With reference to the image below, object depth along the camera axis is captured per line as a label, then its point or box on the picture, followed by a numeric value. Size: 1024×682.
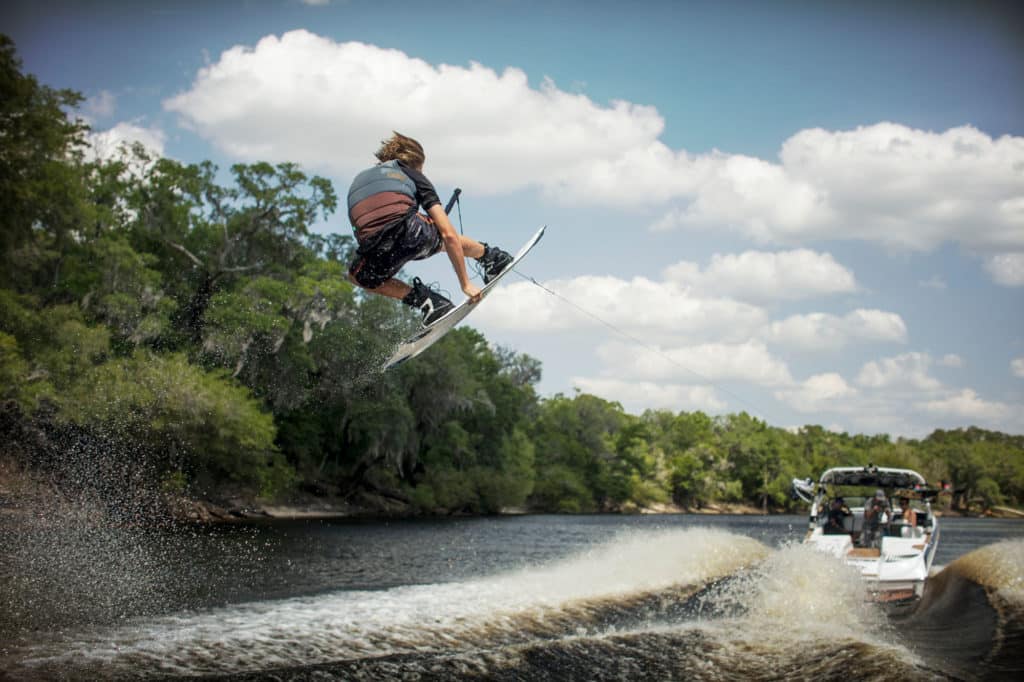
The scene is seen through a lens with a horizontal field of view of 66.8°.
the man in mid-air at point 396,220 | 6.71
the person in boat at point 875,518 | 17.69
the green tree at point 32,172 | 24.25
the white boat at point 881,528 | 15.47
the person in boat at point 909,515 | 18.23
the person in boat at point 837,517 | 17.86
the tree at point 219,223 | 34.94
